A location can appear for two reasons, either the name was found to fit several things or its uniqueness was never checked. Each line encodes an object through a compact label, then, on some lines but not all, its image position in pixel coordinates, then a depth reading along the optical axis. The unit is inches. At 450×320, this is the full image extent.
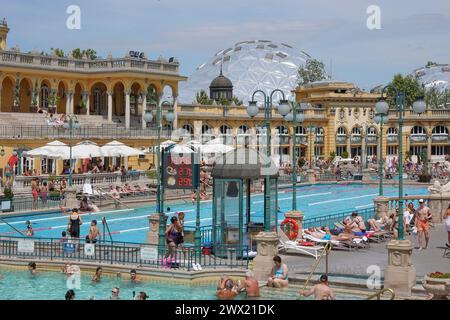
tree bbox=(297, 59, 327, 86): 4323.3
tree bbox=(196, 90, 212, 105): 3577.8
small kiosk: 1002.1
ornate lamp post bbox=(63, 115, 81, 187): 2058.6
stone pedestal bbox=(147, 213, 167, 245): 1093.1
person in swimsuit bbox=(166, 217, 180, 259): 1016.1
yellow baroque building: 2325.3
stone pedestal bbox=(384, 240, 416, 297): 818.8
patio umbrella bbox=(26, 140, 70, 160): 1811.0
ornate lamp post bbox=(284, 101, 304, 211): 1204.8
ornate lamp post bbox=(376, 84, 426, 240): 875.4
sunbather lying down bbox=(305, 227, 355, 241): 1077.6
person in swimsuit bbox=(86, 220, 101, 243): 1040.2
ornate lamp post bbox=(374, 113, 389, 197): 1698.7
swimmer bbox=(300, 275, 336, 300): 749.3
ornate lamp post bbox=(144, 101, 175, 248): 1012.1
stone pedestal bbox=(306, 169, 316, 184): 2551.7
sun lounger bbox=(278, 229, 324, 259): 1005.8
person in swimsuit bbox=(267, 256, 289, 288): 852.0
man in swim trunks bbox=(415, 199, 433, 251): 1093.8
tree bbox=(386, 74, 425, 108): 4301.2
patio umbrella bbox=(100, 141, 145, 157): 1951.3
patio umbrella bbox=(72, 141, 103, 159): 1847.7
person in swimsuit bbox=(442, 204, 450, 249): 1025.2
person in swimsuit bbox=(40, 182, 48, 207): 1605.6
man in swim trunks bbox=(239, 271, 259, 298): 808.9
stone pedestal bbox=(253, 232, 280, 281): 892.3
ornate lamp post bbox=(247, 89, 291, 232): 942.5
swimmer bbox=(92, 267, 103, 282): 912.3
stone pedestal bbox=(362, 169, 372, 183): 2591.0
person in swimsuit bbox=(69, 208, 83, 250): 1112.8
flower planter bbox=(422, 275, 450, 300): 740.6
